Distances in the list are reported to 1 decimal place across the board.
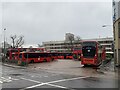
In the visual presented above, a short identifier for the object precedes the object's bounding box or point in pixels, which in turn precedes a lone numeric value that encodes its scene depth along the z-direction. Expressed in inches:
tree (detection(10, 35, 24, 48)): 1536.8
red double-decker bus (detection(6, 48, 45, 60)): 826.8
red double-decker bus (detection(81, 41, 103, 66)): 514.2
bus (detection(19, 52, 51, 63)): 748.9
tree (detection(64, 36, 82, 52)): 1761.4
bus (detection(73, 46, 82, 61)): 999.2
